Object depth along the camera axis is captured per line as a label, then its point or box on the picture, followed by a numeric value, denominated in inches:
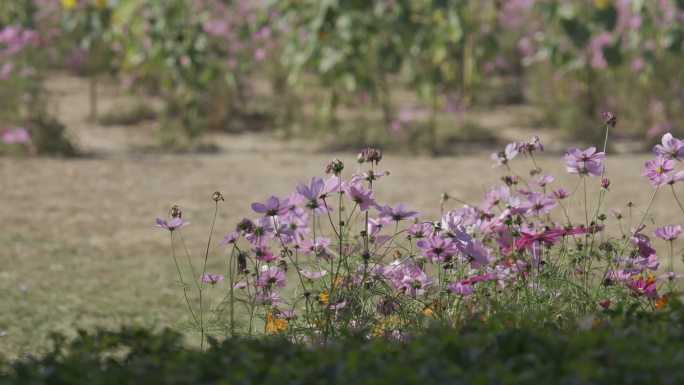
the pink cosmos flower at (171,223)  216.4
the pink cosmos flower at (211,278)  229.5
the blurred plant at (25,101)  626.5
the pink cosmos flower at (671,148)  225.1
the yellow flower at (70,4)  721.6
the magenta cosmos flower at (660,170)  229.1
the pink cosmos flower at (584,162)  232.1
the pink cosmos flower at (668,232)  242.4
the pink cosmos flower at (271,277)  229.9
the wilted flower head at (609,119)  221.3
